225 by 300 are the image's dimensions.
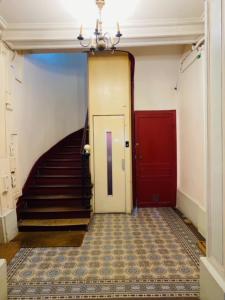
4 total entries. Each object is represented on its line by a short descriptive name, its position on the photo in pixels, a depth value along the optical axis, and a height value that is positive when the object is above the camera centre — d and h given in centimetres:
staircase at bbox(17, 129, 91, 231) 442 -98
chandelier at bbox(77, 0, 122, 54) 290 +119
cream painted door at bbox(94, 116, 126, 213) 515 -42
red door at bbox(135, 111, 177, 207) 553 -33
